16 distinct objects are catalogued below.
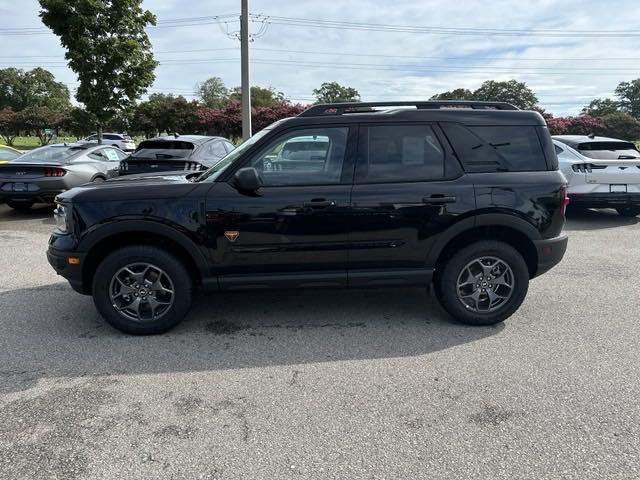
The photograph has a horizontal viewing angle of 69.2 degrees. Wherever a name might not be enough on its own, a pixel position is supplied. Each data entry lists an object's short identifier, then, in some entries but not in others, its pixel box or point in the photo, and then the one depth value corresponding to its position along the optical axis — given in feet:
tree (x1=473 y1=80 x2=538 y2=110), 243.40
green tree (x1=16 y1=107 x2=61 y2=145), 148.56
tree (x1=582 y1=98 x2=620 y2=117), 175.52
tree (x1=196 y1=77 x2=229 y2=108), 332.68
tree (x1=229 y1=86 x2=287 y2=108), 216.33
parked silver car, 29.17
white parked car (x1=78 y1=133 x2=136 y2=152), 109.02
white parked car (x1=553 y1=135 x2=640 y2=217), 28.02
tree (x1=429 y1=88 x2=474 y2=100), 194.49
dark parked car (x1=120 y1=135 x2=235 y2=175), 27.40
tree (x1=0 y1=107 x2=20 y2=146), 147.84
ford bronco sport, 12.57
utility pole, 50.24
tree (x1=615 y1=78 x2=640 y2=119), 262.12
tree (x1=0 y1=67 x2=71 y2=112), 270.67
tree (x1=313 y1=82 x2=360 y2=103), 238.07
